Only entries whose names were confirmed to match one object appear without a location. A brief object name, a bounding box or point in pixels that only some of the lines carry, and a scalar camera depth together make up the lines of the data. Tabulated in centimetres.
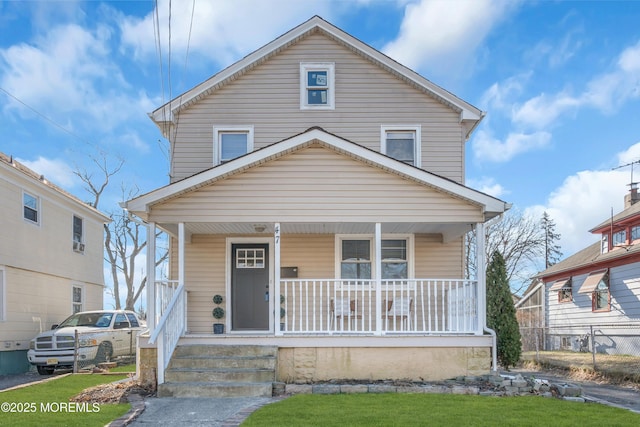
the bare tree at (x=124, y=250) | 2998
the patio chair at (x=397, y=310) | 1030
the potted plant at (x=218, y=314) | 1074
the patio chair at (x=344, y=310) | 1055
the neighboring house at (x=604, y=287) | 1549
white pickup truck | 1235
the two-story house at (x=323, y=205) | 891
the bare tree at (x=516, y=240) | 3034
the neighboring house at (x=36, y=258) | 1270
